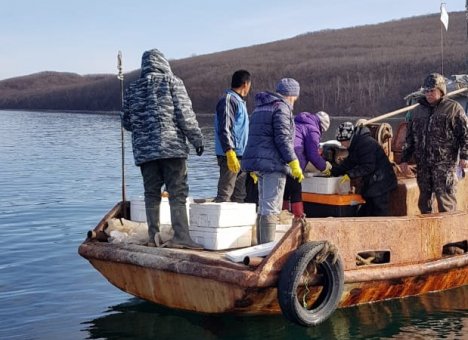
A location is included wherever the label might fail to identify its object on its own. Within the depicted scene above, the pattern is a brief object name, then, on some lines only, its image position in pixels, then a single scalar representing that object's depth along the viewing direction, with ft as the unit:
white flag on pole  41.02
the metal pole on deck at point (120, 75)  26.08
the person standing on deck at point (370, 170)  27.53
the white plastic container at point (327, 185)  27.94
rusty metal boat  21.68
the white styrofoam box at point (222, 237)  23.79
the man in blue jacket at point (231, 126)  26.71
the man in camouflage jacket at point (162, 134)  23.22
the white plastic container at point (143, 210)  25.63
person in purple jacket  27.12
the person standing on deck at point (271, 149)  23.06
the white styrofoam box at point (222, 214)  23.61
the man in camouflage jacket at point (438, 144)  26.58
